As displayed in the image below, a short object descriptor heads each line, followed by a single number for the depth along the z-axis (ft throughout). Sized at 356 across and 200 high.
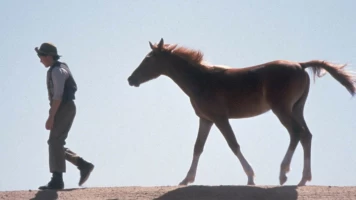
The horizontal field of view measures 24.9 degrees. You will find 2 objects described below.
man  39.55
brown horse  41.19
